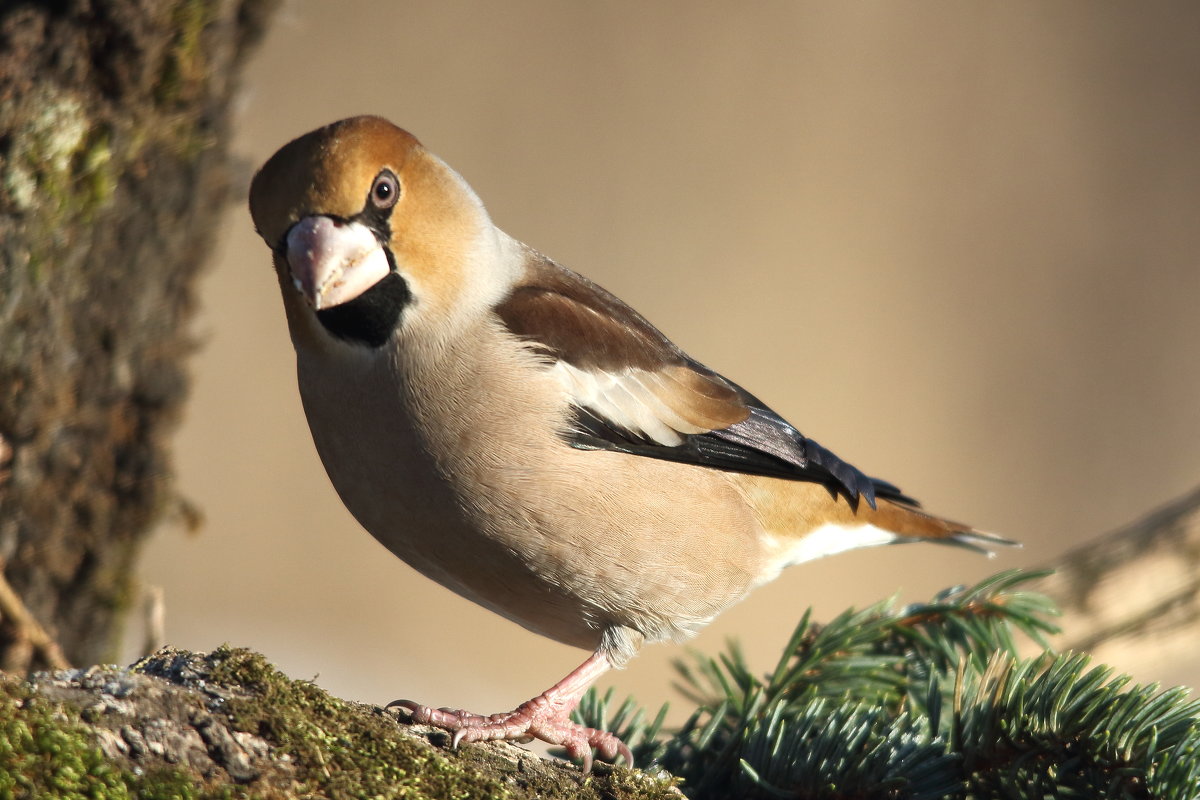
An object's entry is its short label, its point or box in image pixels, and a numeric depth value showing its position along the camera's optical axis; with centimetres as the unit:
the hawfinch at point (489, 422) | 469
